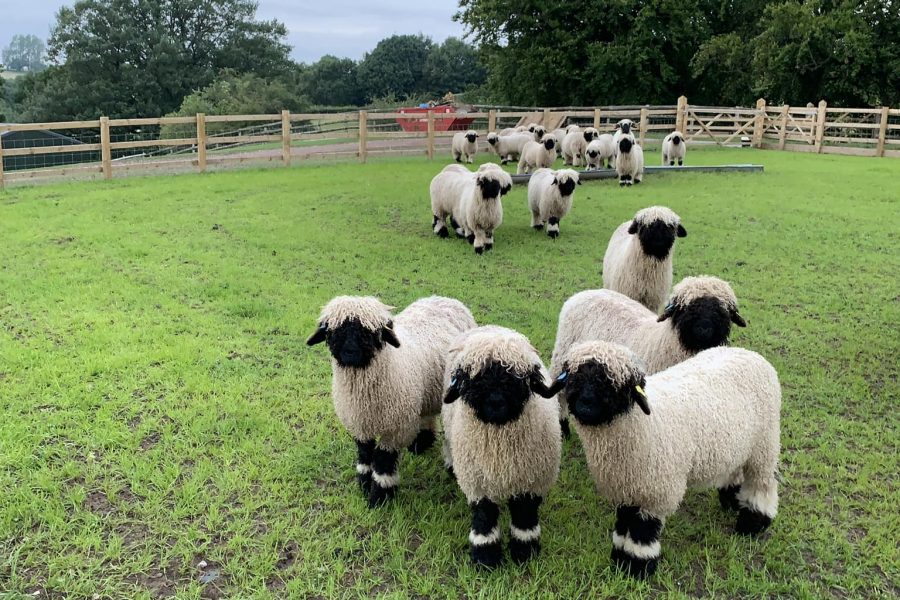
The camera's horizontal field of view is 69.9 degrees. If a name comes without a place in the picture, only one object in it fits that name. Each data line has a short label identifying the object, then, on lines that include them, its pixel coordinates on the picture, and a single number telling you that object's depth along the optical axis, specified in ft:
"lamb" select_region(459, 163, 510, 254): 34.55
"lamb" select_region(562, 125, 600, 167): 69.87
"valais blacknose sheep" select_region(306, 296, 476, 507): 13.30
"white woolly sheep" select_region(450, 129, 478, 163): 72.07
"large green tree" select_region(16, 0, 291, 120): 176.14
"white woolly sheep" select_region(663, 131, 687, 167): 67.97
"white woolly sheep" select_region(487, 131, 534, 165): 73.26
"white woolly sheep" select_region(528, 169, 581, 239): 37.78
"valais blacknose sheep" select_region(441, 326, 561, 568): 11.25
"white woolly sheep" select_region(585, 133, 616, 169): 63.62
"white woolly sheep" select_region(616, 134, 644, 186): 54.69
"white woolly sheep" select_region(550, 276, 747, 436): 14.98
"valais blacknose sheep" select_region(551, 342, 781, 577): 11.02
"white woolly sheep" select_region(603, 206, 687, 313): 21.07
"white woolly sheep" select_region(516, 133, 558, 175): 61.05
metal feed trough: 59.42
